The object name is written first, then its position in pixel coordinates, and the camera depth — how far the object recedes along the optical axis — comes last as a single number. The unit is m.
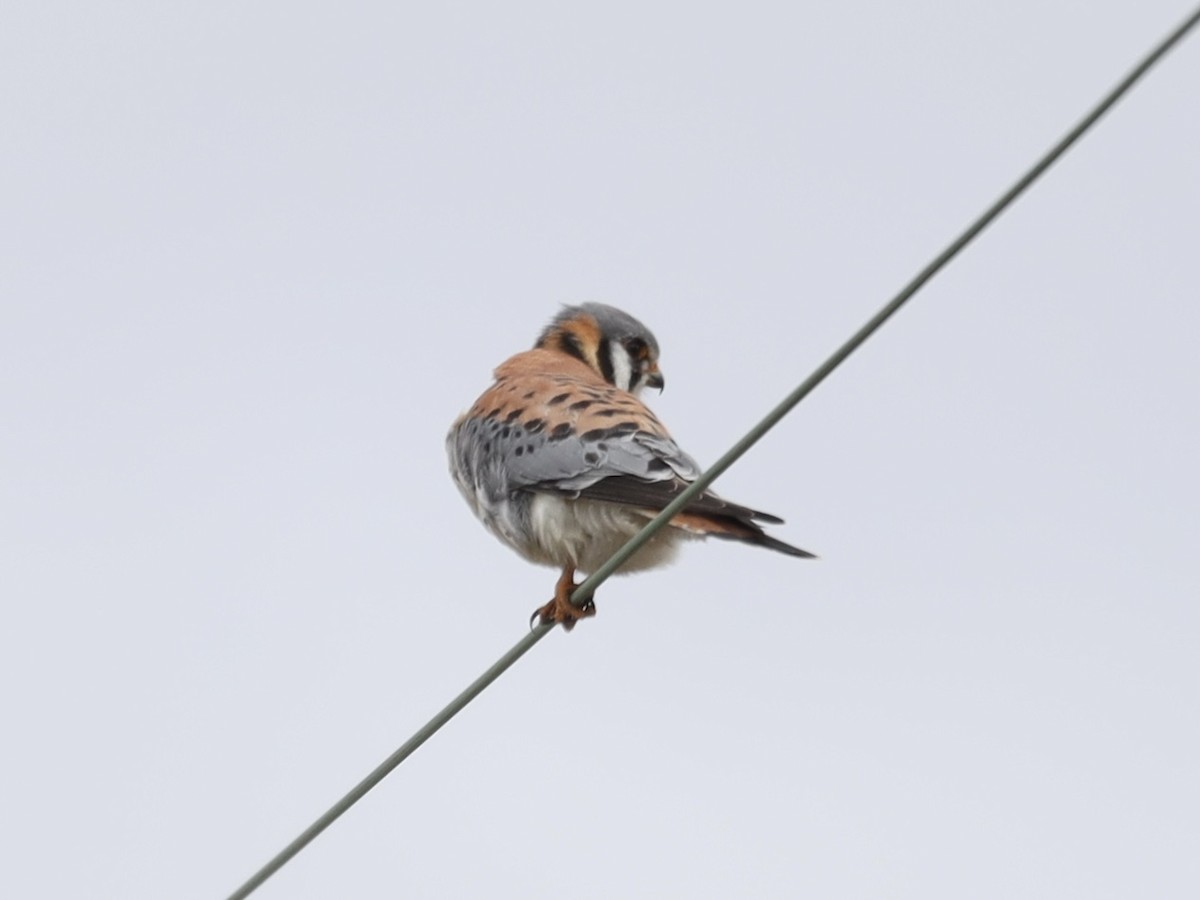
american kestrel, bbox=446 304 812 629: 11.88
